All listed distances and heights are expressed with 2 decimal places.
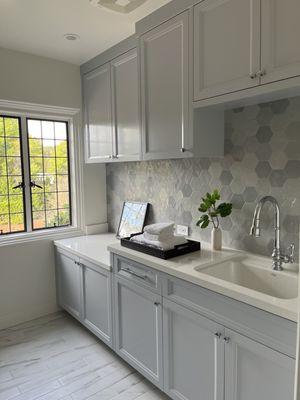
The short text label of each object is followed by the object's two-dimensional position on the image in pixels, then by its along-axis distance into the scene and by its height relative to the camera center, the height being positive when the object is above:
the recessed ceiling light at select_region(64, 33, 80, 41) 2.36 +1.07
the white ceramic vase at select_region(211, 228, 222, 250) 2.11 -0.46
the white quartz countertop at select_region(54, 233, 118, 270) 2.41 -0.66
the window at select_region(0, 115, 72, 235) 2.83 +0.00
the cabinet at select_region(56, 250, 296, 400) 1.32 -0.91
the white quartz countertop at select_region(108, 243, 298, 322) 1.26 -0.54
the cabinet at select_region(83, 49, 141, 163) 2.39 +0.53
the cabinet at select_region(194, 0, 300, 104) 1.37 +0.63
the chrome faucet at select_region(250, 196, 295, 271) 1.68 -0.41
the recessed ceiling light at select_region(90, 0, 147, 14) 1.85 +1.03
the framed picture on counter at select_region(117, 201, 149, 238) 2.84 -0.43
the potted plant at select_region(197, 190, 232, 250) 2.03 -0.27
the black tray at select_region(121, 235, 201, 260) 1.91 -0.50
